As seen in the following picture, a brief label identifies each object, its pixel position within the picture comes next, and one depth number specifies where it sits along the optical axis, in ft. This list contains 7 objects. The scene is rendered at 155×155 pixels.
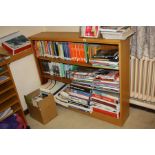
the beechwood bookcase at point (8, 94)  7.03
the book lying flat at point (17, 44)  7.54
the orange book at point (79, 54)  7.14
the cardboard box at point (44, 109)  7.59
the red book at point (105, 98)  6.96
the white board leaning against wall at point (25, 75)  8.10
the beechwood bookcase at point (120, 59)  6.19
